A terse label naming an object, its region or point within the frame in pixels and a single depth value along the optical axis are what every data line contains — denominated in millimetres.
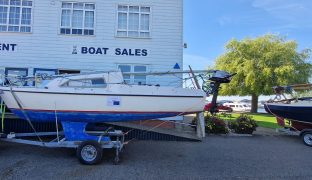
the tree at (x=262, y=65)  19412
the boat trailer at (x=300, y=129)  7026
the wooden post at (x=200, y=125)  6031
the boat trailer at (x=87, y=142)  4634
